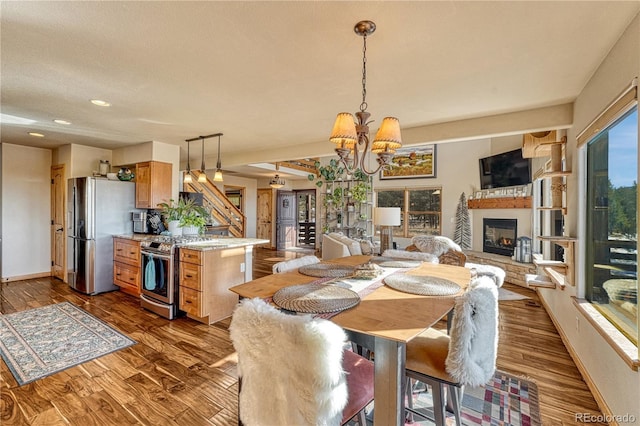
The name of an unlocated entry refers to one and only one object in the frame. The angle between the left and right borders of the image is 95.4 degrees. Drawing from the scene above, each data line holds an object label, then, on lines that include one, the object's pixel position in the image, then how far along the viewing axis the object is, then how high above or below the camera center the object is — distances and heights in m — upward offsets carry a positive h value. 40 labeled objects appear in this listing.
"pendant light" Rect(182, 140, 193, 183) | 4.37 +0.50
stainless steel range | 3.51 -0.82
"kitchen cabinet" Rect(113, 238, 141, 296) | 4.19 -0.82
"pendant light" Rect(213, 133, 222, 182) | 4.06 +0.51
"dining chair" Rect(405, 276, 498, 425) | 1.35 -0.69
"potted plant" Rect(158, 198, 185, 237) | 3.97 -0.10
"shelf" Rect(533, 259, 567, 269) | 2.79 -0.50
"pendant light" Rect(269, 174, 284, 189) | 8.32 +0.82
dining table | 1.27 -0.50
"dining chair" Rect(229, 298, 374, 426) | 1.03 -0.58
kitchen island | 3.34 -0.78
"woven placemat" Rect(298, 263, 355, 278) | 2.15 -0.45
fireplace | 5.95 -0.48
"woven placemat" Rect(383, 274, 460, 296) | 1.75 -0.47
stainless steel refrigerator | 4.39 -0.26
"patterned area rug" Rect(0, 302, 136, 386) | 2.47 -1.29
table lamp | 4.47 -0.14
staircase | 6.99 +0.10
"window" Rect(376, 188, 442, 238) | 7.61 +0.09
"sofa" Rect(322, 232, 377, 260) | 5.17 -0.64
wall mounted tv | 5.59 +0.88
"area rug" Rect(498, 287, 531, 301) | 4.45 -1.30
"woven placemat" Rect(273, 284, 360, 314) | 1.45 -0.47
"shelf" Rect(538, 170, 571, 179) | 2.80 +0.39
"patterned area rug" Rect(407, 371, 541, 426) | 1.90 -1.35
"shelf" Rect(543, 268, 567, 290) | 2.90 -0.67
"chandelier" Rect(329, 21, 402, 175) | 1.88 +0.50
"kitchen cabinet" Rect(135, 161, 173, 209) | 4.60 +0.44
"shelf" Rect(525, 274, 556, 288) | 3.10 -0.74
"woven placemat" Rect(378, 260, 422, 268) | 2.46 -0.44
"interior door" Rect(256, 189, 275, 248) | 9.76 -0.09
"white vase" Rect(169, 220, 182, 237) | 3.97 -0.24
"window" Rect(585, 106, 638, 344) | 1.74 -0.06
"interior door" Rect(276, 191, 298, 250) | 9.63 -0.25
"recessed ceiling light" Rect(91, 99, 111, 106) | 2.91 +1.10
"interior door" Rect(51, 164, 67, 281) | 5.05 -0.25
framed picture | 7.57 +1.31
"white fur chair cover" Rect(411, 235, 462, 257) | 4.12 -0.47
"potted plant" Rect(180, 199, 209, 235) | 3.96 -0.13
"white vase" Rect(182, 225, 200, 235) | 4.08 -0.27
